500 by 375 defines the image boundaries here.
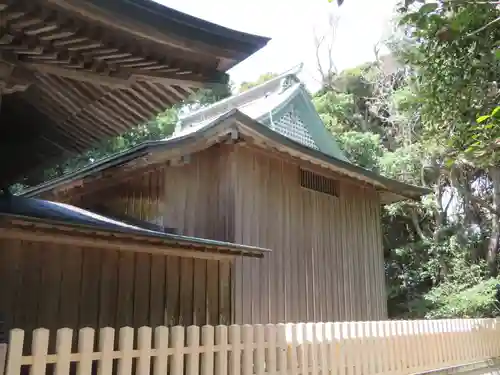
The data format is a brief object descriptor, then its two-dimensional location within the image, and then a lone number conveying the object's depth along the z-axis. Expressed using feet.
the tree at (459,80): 23.90
